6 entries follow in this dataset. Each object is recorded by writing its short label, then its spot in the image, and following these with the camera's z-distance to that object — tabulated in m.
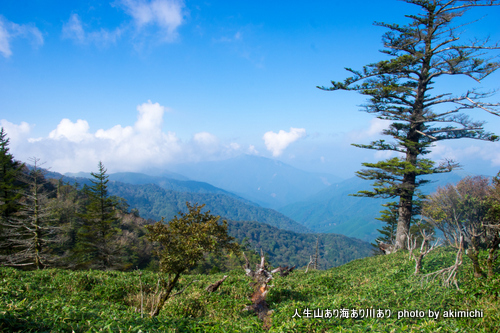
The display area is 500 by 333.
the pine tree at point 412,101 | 11.88
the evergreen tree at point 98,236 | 20.42
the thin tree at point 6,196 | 17.61
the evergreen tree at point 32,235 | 16.42
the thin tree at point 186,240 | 6.09
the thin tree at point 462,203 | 16.47
